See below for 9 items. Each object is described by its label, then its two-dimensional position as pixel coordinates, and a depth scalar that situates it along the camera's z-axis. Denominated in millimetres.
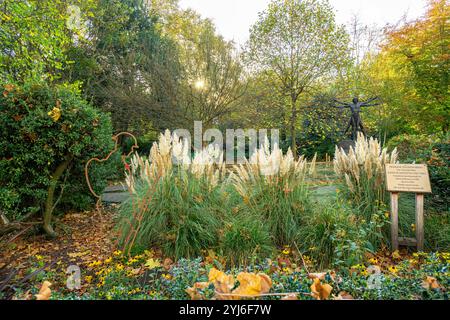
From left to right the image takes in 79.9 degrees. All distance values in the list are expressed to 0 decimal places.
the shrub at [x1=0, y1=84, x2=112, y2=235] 3334
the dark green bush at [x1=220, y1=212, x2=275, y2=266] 2479
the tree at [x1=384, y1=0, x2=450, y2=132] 7488
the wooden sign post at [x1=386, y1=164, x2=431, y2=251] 2793
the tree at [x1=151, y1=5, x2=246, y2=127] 8102
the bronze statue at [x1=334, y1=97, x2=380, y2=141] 7666
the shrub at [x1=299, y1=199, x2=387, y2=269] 2361
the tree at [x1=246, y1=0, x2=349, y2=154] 8734
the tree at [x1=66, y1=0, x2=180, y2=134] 8672
